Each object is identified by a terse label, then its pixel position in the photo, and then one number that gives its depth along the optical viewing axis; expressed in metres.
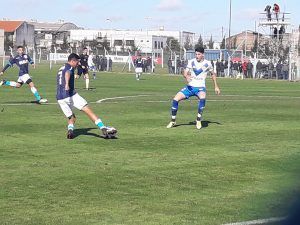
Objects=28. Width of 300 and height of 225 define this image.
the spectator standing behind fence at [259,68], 61.31
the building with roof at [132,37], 119.31
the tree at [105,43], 109.34
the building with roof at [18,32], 140.38
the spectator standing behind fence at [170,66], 69.15
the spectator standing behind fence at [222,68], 63.44
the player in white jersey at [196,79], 16.41
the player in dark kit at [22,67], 23.67
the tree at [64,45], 111.82
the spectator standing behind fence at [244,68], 60.94
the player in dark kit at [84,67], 32.18
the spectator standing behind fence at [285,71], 58.08
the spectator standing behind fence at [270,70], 60.95
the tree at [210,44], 95.75
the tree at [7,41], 127.47
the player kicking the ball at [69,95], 13.76
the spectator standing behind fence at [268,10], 70.25
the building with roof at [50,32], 140.88
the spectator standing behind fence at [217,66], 63.16
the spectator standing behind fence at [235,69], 62.69
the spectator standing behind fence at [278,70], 59.12
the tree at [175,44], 96.49
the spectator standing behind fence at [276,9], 70.38
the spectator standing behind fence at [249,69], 61.21
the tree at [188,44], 102.29
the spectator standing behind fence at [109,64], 73.27
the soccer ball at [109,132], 13.41
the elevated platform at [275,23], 70.50
